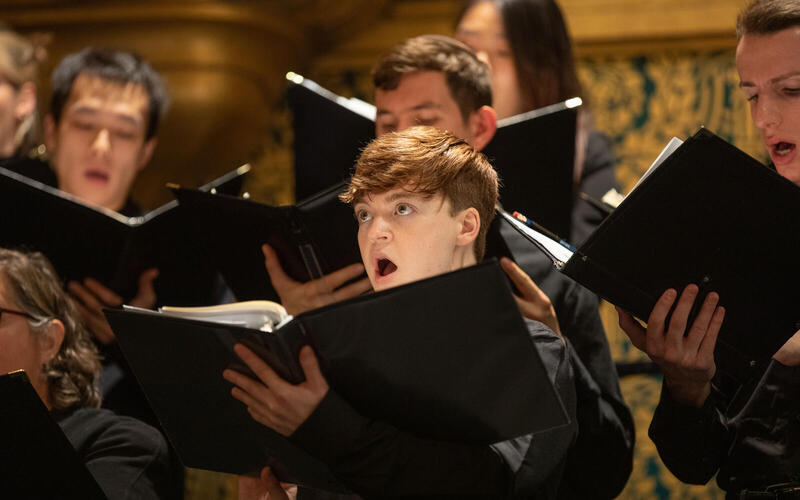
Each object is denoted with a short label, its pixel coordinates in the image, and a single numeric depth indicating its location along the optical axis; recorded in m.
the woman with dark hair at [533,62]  5.68
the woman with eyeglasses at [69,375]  4.29
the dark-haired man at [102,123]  5.84
